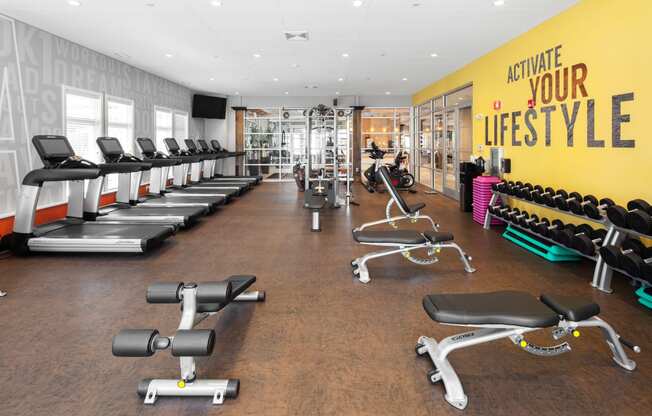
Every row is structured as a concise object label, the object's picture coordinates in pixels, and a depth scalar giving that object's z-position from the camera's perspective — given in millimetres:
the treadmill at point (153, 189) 6617
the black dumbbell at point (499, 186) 5900
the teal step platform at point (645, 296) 3213
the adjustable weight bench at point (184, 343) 1971
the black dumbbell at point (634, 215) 3207
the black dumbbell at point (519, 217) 5203
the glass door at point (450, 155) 9466
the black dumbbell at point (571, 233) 4074
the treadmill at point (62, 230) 4617
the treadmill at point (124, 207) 5863
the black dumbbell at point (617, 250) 3334
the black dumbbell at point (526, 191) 5200
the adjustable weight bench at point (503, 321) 2051
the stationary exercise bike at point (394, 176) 10758
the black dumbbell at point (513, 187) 5555
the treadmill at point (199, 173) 9469
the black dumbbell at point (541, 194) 4865
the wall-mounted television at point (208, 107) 12841
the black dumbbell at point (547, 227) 4504
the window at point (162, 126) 10703
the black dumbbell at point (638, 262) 3041
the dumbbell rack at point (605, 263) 3617
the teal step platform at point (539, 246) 4531
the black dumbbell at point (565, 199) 4355
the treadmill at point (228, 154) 12063
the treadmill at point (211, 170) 10703
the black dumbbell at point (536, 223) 4729
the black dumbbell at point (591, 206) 3916
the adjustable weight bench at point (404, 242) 3982
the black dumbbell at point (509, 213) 5523
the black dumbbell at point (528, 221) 4980
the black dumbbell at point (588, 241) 3836
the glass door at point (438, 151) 10711
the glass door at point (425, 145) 11867
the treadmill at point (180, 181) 8086
